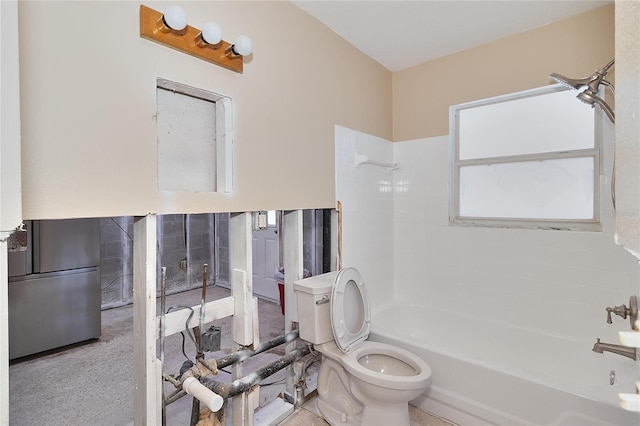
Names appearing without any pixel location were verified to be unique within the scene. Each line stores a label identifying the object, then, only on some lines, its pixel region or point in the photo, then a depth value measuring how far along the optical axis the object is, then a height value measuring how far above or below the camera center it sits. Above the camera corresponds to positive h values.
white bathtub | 1.50 -0.94
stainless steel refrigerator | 2.53 -0.65
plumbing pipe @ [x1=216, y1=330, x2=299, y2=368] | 1.57 -0.76
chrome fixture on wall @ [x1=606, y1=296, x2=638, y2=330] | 0.88 -0.32
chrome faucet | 1.09 -0.53
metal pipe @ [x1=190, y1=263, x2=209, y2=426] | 1.47 -0.69
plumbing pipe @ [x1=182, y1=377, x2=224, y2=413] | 1.25 -0.76
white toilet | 1.68 -0.86
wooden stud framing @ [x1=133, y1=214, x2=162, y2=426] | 1.29 -0.49
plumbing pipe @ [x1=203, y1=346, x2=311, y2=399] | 1.45 -0.87
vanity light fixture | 1.24 +0.75
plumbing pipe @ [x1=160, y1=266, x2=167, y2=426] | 1.36 -0.52
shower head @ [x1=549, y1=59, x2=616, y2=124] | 1.79 +0.72
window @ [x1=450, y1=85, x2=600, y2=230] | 2.03 +0.34
